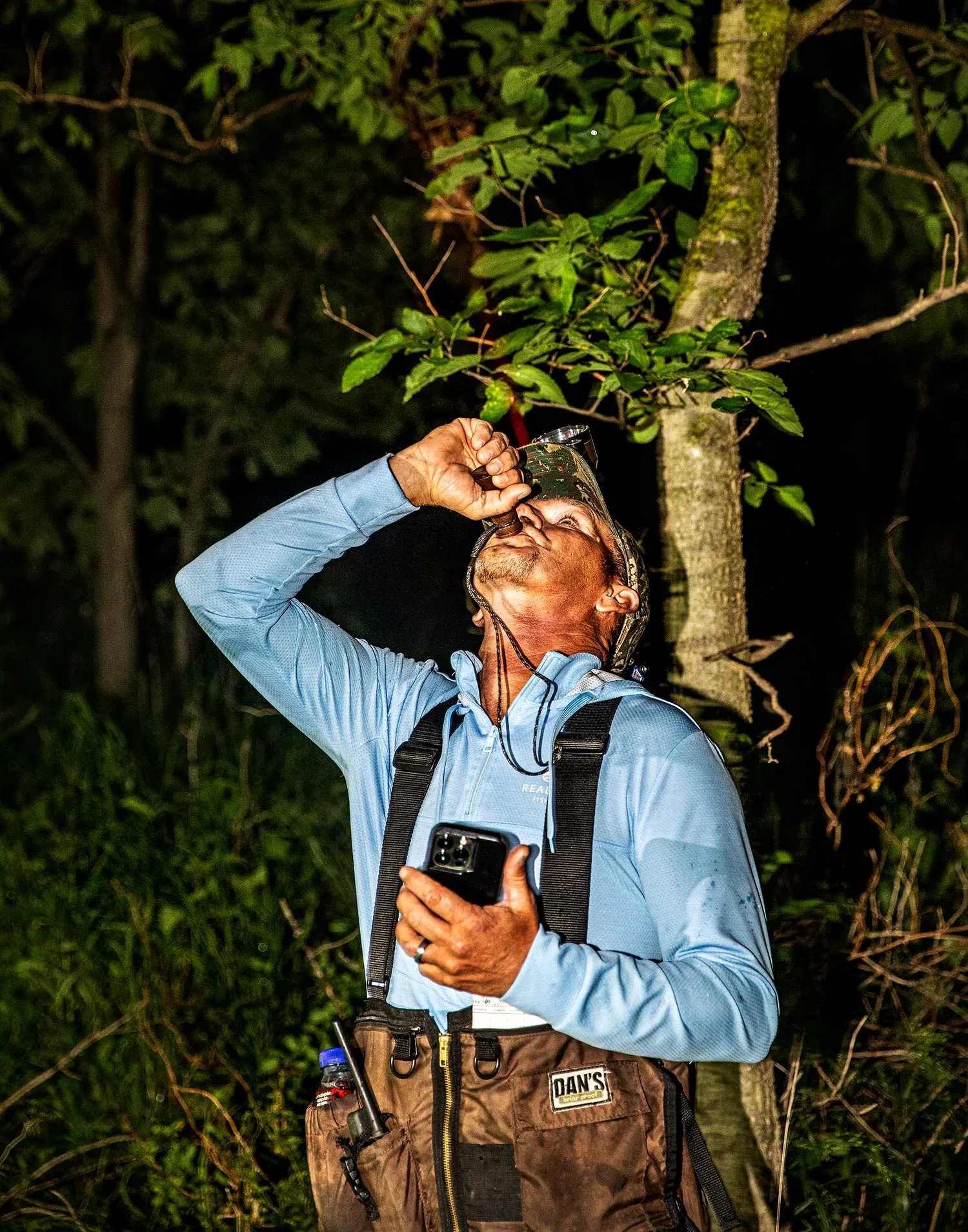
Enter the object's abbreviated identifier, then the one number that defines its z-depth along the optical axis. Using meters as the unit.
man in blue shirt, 1.90
